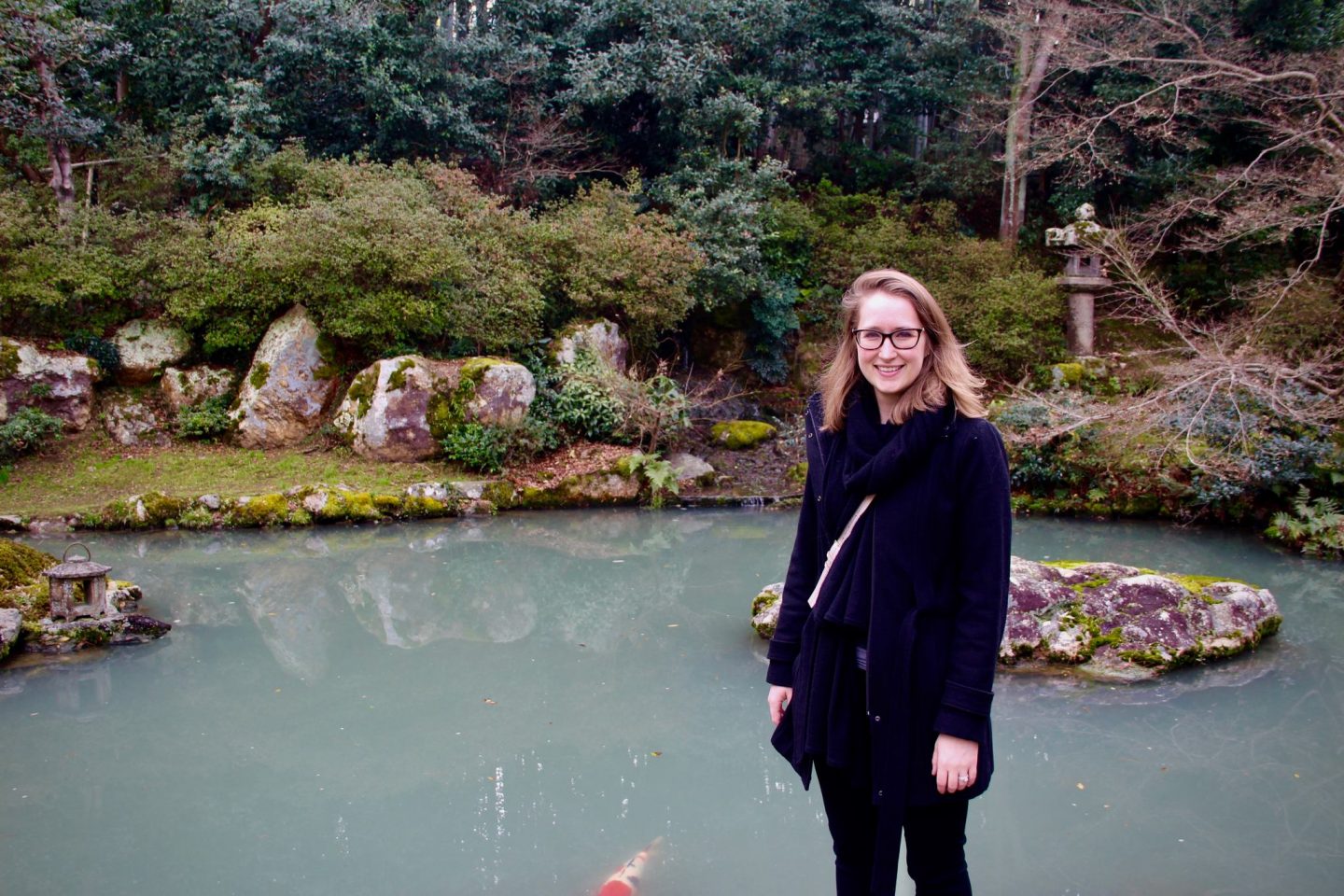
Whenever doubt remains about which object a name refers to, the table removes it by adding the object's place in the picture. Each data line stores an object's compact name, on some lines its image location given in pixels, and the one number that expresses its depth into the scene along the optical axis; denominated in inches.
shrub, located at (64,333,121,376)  452.1
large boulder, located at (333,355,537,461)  428.8
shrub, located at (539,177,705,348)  490.9
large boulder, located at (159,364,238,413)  459.5
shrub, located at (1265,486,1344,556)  328.8
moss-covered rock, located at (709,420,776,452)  492.1
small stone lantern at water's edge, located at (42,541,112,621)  221.9
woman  74.5
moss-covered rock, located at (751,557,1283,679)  212.2
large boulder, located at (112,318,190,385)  463.5
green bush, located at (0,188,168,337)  429.1
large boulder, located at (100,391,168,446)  444.5
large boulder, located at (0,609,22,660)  214.4
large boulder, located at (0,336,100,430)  421.4
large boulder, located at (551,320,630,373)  480.4
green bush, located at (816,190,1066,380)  531.5
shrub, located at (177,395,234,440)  446.6
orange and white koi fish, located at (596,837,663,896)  128.5
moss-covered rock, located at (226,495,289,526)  368.5
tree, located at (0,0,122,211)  428.8
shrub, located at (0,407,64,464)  396.2
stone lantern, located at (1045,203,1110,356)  534.9
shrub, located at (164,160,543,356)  442.9
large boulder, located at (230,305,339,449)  448.5
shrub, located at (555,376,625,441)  450.0
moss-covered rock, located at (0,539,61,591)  247.6
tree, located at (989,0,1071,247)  560.7
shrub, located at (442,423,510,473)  421.1
